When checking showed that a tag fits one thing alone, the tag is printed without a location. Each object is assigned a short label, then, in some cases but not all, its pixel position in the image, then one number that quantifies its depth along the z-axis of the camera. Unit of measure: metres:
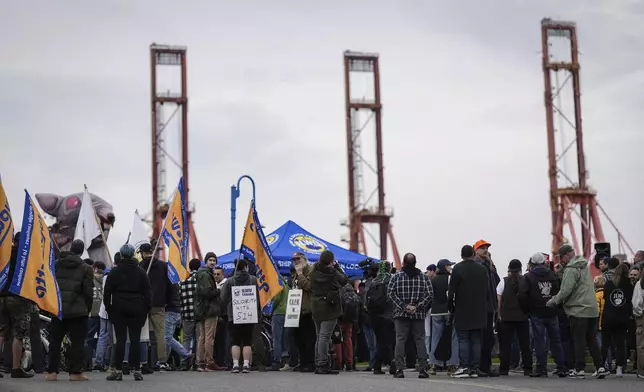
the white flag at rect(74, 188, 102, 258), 21.28
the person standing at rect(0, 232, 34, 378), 14.34
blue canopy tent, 23.66
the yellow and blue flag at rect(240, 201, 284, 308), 17.12
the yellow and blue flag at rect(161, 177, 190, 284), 16.89
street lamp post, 25.81
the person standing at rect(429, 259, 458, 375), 17.02
